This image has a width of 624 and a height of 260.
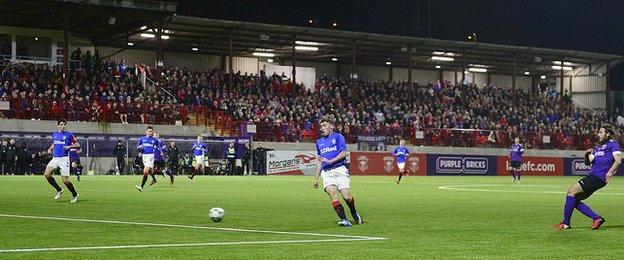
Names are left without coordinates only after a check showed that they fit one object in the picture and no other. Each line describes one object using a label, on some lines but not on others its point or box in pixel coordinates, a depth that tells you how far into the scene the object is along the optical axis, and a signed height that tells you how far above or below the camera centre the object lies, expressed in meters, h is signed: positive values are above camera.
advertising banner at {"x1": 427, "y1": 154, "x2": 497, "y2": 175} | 65.19 -2.95
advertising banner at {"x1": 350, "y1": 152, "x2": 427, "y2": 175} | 61.78 -2.77
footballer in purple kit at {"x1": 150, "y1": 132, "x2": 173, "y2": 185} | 36.81 -1.43
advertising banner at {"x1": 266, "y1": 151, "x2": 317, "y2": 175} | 59.00 -2.55
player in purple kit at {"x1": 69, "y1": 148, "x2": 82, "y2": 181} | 43.55 -1.96
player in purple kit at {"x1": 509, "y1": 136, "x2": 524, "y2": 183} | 47.88 -1.76
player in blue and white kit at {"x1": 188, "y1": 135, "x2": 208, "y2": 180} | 47.19 -1.53
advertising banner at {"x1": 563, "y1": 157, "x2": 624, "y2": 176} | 71.38 -3.34
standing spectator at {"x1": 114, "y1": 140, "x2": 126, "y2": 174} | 53.38 -1.85
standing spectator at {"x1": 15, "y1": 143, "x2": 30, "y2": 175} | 50.41 -2.07
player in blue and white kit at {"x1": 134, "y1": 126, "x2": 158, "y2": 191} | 35.07 -1.00
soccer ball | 17.64 -1.71
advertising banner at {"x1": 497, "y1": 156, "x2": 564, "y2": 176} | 68.81 -3.18
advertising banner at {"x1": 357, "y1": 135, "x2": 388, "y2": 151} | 63.41 -1.37
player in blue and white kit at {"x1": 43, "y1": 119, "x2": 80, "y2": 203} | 24.72 -0.85
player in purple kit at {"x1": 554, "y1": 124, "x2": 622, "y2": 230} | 16.73 -1.01
